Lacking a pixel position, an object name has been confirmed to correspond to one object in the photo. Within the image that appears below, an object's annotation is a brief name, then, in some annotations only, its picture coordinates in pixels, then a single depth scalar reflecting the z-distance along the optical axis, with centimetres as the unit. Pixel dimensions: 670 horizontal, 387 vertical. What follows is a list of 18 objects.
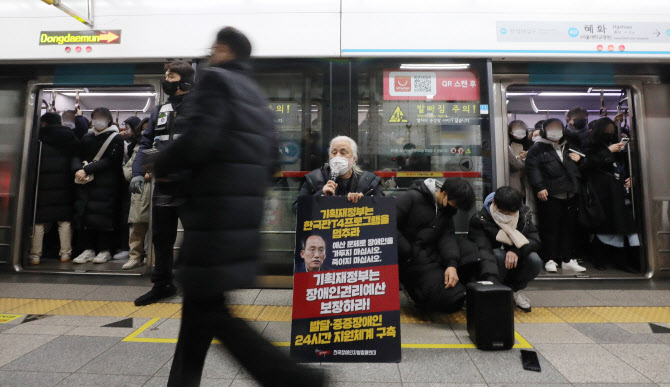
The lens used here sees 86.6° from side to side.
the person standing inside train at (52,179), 452
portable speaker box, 241
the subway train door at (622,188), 422
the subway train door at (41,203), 433
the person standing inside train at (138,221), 436
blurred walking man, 135
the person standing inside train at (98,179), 460
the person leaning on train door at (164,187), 307
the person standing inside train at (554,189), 434
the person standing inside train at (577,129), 463
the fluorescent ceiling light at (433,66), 395
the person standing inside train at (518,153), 462
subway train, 385
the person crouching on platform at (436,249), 281
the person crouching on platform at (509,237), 294
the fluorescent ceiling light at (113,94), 693
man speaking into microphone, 282
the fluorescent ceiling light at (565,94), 687
